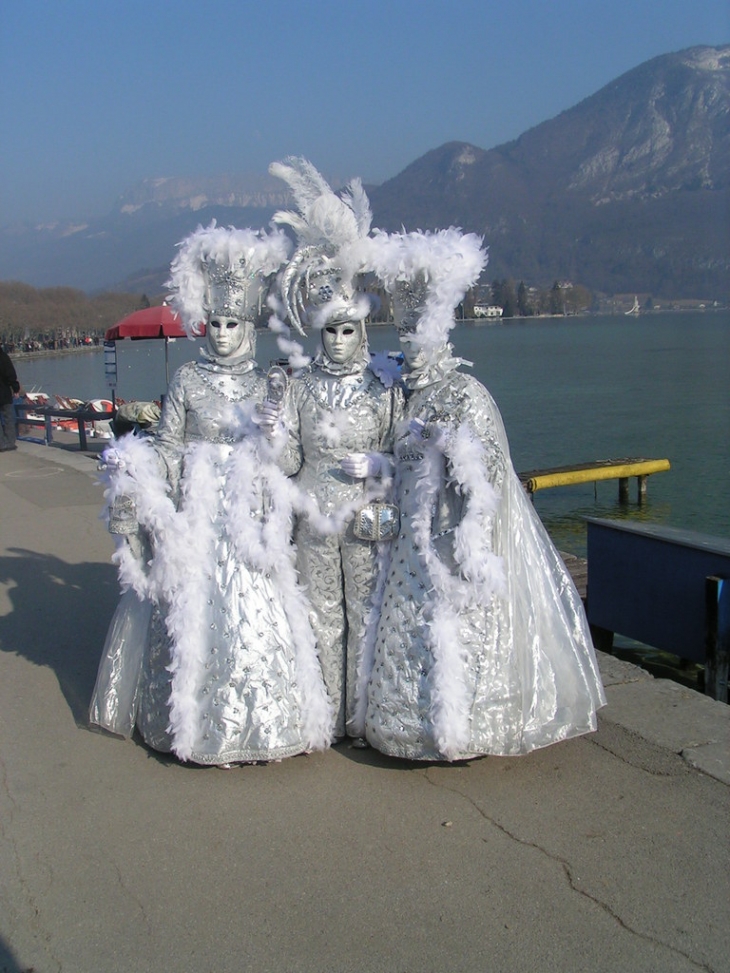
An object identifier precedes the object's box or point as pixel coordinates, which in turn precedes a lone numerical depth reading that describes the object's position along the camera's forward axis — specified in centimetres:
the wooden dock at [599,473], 1386
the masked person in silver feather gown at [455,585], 391
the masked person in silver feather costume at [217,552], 404
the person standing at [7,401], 1460
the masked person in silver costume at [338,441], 417
